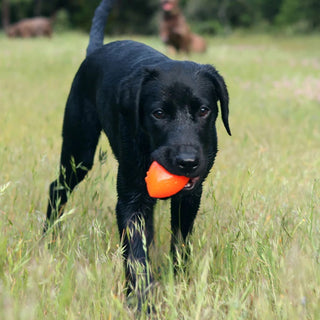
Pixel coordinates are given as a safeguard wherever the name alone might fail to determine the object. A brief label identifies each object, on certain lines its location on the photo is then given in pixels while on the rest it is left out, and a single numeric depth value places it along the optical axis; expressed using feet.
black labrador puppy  8.85
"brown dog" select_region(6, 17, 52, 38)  107.65
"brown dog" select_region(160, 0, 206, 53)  55.06
